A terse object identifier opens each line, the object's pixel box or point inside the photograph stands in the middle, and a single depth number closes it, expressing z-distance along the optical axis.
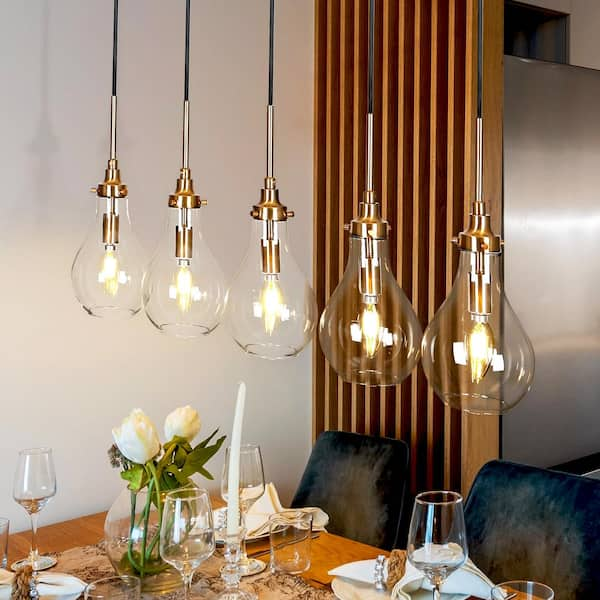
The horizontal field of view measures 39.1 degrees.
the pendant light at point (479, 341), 1.29
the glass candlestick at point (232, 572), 1.66
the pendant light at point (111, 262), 1.77
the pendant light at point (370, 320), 1.40
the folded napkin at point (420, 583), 1.58
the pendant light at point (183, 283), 1.70
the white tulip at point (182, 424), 1.74
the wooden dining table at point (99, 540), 1.88
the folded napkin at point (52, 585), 1.62
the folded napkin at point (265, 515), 2.07
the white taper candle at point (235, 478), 1.70
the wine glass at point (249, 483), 1.85
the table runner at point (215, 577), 1.69
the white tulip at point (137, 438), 1.61
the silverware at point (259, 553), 1.95
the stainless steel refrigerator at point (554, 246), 2.74
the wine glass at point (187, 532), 1.46
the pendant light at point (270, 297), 1.58
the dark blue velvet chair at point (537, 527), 1.85
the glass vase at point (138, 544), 1.65
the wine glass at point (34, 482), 1.78
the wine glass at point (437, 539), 1.35
